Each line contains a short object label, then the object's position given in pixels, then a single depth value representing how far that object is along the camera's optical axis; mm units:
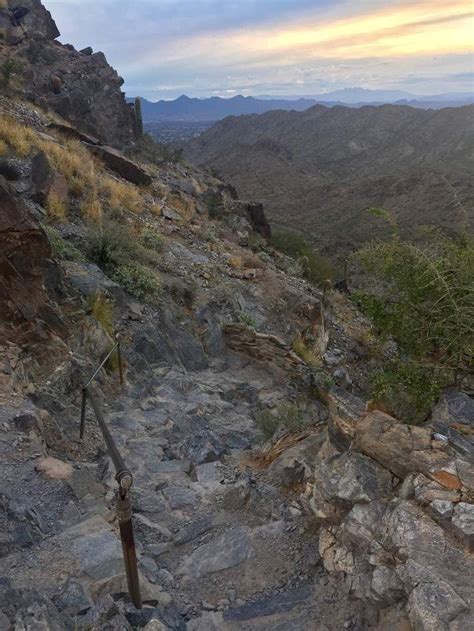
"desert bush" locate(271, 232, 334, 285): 18359
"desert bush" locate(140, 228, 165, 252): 10984
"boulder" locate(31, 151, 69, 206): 9930
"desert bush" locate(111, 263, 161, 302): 9102
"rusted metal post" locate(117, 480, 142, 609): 2873
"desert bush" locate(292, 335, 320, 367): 10109
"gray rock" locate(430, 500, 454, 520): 3326
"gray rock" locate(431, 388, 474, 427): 5180
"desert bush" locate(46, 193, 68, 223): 9642
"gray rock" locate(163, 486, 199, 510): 4973
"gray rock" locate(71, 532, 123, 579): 3553
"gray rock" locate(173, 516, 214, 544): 4391
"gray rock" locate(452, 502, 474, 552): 3146
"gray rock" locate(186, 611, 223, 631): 3336
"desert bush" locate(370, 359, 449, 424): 5242
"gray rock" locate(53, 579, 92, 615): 3084
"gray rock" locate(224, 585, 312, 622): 3441
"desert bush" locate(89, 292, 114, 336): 7758
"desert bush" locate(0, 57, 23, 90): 17719
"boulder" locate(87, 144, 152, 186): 15211
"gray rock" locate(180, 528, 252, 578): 3945
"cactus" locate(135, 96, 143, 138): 30591
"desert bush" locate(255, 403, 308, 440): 6047
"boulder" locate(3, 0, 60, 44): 26156
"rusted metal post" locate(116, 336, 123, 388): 7391
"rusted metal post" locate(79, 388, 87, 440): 5656
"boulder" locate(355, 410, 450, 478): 3793
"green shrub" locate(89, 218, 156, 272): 9336
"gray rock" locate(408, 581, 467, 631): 2725
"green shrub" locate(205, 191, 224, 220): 17547
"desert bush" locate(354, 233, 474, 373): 5305
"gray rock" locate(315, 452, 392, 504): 3801
